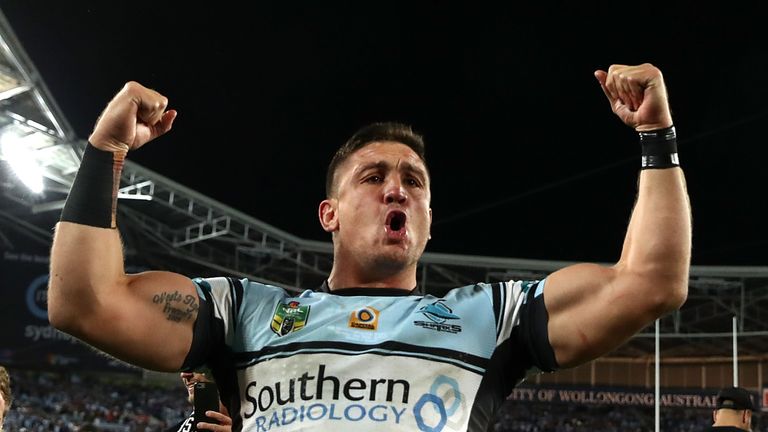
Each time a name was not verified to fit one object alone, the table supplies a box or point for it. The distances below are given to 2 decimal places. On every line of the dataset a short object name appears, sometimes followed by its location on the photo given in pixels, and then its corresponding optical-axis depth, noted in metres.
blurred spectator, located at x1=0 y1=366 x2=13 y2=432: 4.17
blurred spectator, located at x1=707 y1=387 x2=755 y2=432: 6.21
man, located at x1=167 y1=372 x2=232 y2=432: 3.93
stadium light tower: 16.81
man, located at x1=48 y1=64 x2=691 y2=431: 2.18
